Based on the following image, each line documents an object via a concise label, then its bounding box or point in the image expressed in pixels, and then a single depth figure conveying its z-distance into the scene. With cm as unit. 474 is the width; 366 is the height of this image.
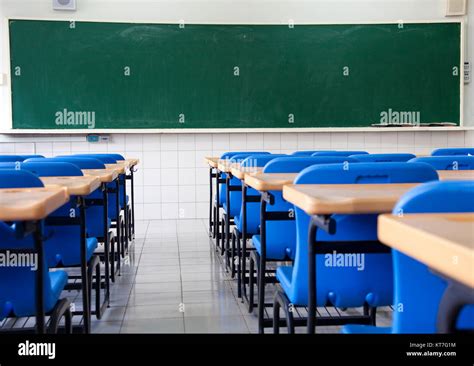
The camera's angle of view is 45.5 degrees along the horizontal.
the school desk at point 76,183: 181
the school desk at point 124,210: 364
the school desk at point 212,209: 492
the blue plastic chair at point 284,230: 250
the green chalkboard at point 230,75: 660
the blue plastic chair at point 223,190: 496
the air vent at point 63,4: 657
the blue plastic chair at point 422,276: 93
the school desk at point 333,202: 122
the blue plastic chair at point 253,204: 333
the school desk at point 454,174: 198
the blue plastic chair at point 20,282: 167
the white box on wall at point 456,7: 696
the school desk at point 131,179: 513
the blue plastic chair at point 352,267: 172
